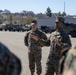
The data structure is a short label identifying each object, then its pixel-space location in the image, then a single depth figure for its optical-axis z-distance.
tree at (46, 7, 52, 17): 71.66
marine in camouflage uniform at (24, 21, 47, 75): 5.78
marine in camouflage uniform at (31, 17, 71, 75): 4.59
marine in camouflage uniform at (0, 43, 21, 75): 1.20
